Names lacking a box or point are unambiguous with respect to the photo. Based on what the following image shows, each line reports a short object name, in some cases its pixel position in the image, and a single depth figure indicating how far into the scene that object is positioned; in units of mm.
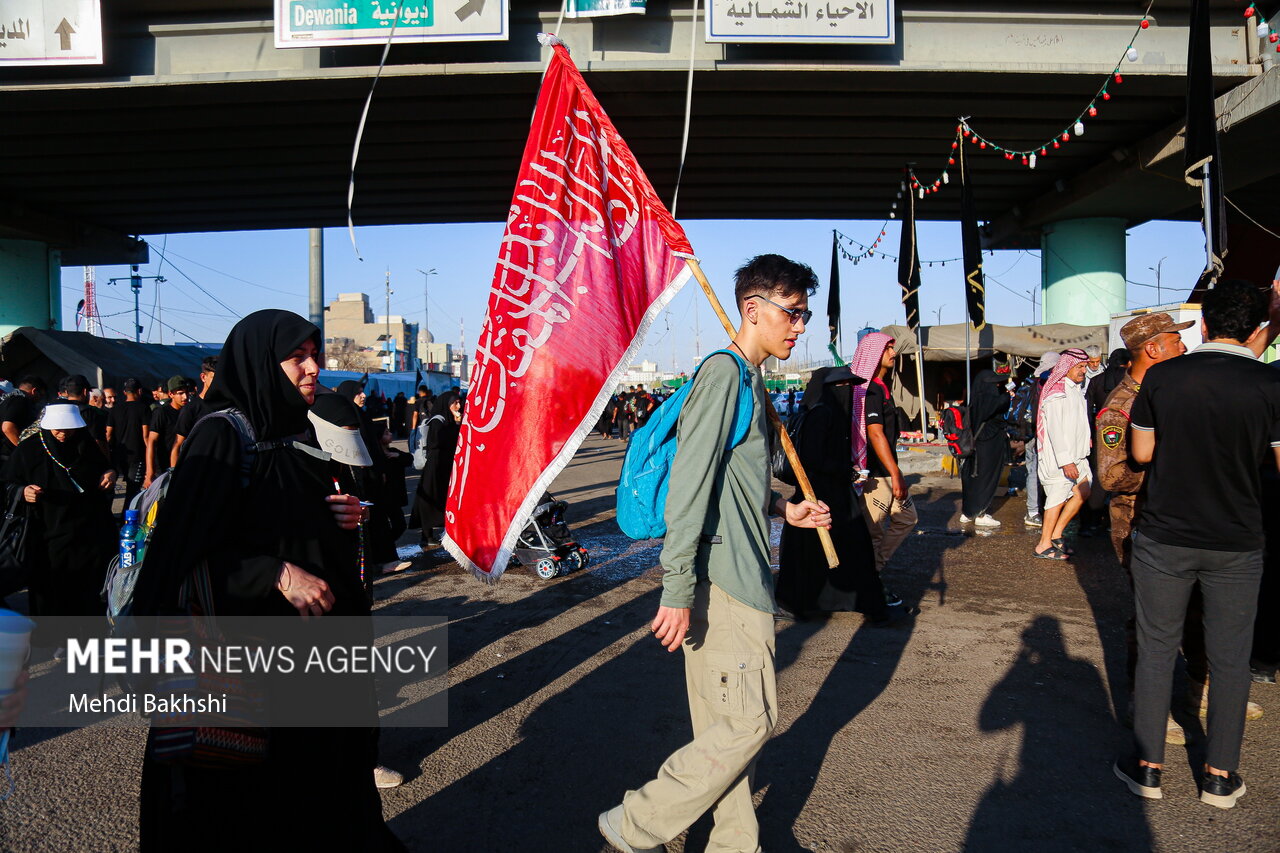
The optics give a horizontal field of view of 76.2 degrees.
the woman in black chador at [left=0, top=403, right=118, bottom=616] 5551
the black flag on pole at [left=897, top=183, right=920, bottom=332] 17172
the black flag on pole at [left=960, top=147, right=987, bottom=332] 14750
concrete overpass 13484
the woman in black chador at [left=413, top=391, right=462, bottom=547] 9086
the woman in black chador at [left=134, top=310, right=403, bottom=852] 2188
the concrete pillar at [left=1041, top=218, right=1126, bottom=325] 20641
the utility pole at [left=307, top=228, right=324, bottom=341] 18953
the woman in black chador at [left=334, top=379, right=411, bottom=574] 3658
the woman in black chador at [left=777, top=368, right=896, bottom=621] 5703
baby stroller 7621
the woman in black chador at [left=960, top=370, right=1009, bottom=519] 9414
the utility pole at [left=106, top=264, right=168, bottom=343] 42900
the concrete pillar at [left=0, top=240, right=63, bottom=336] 22578
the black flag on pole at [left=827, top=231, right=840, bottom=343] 22172
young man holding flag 2500
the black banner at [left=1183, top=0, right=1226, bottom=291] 8555
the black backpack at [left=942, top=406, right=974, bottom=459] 9469
